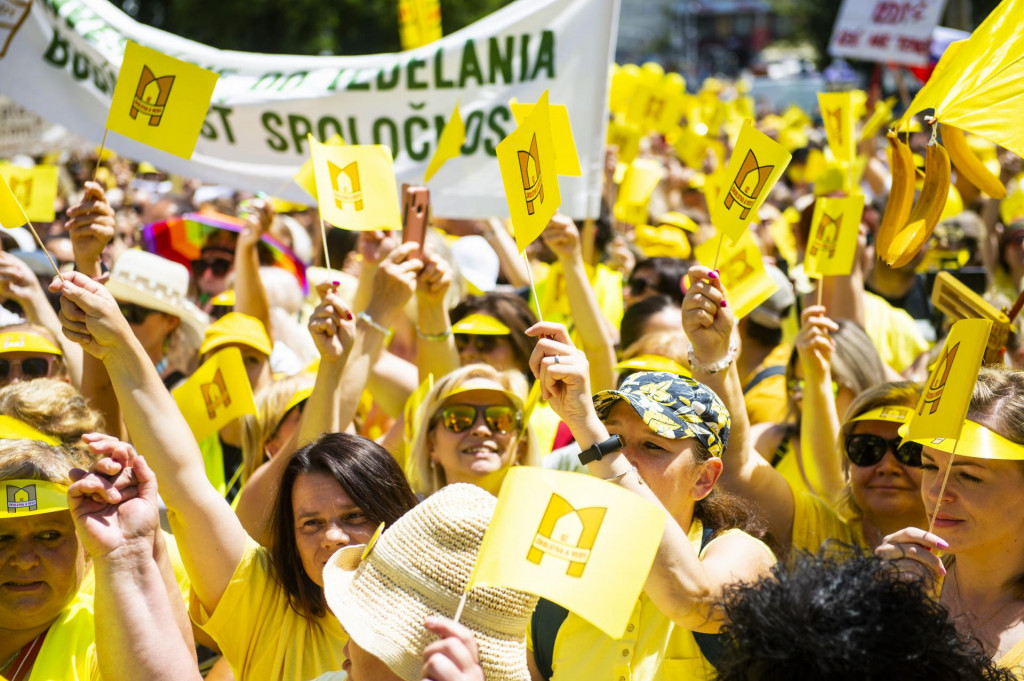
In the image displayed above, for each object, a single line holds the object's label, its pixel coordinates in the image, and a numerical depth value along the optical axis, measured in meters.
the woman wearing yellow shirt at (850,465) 3.09
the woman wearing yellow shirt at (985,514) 2.38
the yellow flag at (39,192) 5.48
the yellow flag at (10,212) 3.02
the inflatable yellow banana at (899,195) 3.08
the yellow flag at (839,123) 5.14
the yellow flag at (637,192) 7.57
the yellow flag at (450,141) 3.92
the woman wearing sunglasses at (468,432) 3.60
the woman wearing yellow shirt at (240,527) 2.60
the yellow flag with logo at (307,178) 4.18
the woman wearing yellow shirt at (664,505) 2.23
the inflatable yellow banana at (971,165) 3.14
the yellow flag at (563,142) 3.29
